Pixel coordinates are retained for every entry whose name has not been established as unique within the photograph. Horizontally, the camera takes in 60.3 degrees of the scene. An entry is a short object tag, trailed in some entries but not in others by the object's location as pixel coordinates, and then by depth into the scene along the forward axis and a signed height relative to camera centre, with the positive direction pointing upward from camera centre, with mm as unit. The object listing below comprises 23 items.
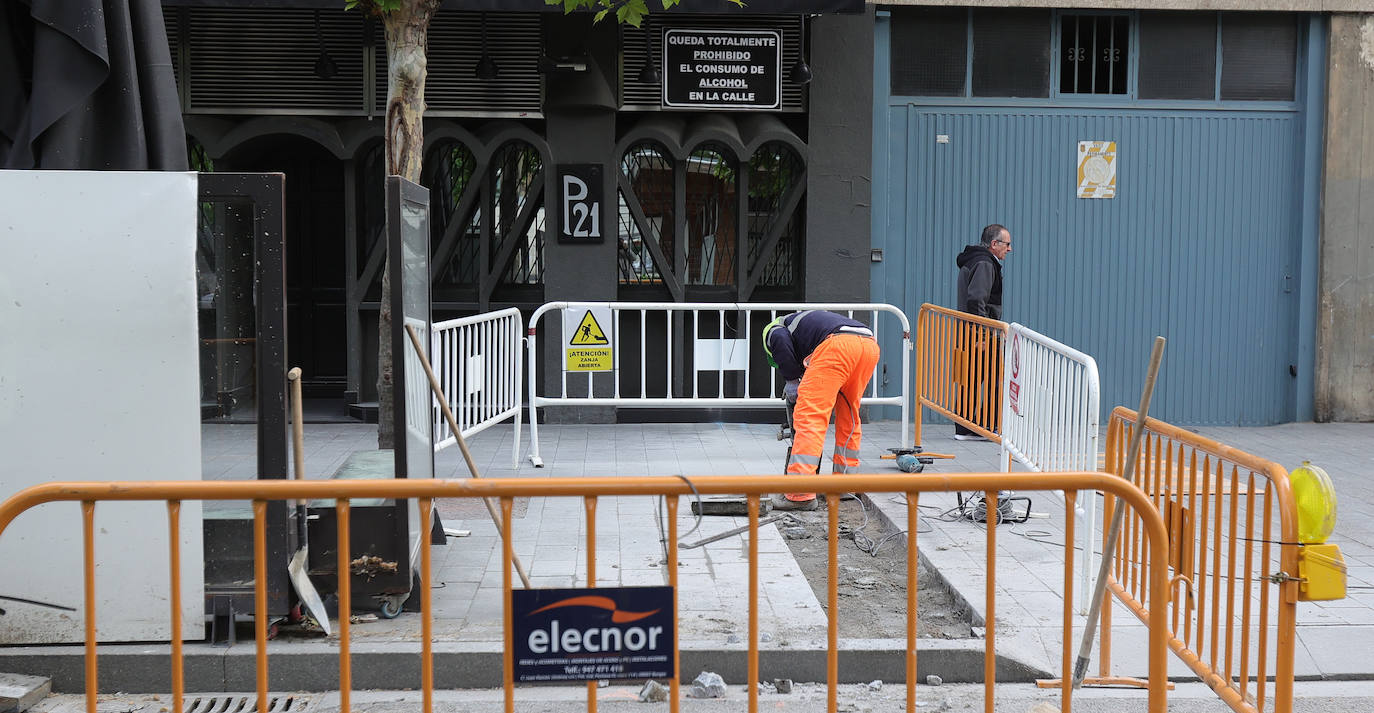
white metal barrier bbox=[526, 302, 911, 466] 9398 -680
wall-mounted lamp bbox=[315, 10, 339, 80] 10789 +1885
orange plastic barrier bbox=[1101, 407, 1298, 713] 3838 -1065
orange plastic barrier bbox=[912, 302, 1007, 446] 7754 -657
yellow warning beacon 3785 -876
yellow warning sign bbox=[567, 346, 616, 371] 9398 -683
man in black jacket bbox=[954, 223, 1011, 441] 10547 +5
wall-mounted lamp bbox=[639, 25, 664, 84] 10914 +1868
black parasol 5039 +817
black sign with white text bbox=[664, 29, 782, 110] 11086 +1925
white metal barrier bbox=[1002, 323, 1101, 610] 5543 -716
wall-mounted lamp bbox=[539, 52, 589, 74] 10664 +1903
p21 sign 11148 +679
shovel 5051 -1265
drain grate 4754 -1754
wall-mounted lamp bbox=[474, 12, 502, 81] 10867 +1879
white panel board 4824 -377
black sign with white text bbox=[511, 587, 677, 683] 3365 -1034
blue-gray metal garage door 11539 +454
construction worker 7402 -647
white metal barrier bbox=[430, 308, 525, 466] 7805 -676
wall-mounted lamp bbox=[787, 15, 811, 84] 10891 +1877
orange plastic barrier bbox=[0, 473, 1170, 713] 3375 -648
